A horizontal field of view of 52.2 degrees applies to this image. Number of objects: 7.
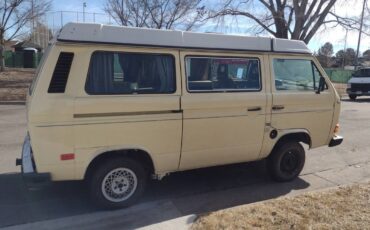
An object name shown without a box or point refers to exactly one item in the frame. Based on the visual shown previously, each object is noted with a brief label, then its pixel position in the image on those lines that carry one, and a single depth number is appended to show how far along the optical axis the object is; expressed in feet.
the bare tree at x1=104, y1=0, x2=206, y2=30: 87.71
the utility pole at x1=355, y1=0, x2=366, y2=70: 78.54
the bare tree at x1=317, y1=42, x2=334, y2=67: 228.53
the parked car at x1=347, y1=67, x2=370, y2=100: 70.33
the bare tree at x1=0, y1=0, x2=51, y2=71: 82.43
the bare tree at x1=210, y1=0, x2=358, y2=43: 75.92
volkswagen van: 13.84
